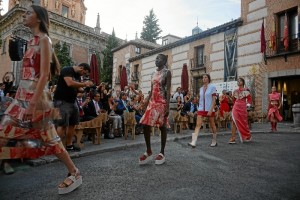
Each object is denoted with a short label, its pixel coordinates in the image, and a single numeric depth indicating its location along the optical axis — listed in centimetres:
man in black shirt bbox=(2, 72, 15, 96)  757
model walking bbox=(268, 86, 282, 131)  809
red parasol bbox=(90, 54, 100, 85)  1098
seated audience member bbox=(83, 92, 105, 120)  569
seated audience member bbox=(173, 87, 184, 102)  951
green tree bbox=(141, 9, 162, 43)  3663
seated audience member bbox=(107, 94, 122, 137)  653
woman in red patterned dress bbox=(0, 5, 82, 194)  205
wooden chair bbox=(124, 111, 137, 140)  618
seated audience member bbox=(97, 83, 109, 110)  664
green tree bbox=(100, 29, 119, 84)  2787
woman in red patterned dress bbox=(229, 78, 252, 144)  596
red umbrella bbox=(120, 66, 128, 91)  1549
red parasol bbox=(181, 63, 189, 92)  1349
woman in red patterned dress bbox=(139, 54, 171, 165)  360
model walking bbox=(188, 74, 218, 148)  523
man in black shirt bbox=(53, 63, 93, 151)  393
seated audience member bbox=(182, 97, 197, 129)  898
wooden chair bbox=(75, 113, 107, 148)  481
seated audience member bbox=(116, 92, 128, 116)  719
